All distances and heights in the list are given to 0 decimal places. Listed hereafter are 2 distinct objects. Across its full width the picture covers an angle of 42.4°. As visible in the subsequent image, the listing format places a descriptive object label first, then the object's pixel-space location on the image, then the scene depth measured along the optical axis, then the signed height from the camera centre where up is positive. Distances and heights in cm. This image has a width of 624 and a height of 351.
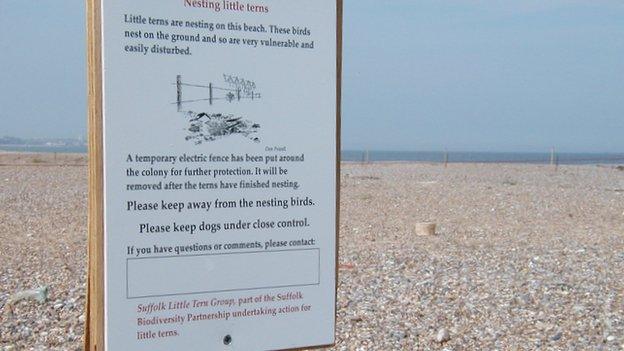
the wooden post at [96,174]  308 -20
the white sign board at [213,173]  312 -20
